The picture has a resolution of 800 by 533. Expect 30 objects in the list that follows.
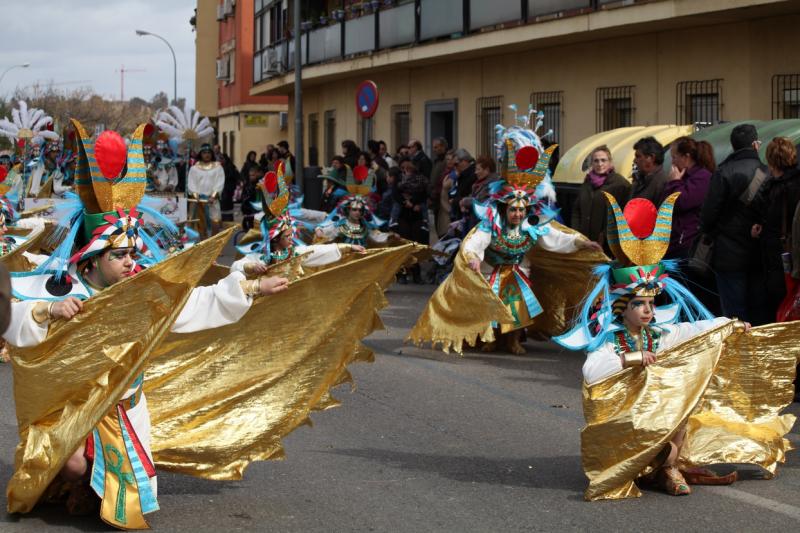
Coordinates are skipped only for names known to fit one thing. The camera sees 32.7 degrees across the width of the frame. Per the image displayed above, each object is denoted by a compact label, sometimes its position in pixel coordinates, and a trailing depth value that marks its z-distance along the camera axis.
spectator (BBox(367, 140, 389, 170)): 20.05
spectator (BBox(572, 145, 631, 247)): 11.63
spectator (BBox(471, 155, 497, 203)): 13.76
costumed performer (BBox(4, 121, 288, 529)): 5.77
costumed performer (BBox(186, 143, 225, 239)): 23.11
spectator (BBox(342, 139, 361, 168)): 19.97
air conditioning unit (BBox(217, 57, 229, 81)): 55.41
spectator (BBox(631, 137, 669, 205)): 10.66
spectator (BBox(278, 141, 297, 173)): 26.11
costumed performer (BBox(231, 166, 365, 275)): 10.50
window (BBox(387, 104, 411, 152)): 28.75
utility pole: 26.47
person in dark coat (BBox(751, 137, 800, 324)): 9.05
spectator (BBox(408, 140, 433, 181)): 18.25
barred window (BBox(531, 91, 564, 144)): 21.20
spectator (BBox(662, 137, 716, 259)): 10.35
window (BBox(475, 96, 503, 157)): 23.61
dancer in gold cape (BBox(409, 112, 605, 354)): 10.93
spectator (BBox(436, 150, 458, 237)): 16.48
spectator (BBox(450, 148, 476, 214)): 15.73
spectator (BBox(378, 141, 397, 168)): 20.69
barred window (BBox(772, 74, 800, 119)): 15.70
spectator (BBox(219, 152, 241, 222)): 25.81
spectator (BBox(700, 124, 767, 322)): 9.59
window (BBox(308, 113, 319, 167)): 37.72
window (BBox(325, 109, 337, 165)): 35.54
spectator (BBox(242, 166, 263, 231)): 19.03
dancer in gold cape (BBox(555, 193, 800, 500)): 6.24
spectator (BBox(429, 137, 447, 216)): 17.17
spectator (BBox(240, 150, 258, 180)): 29.29
